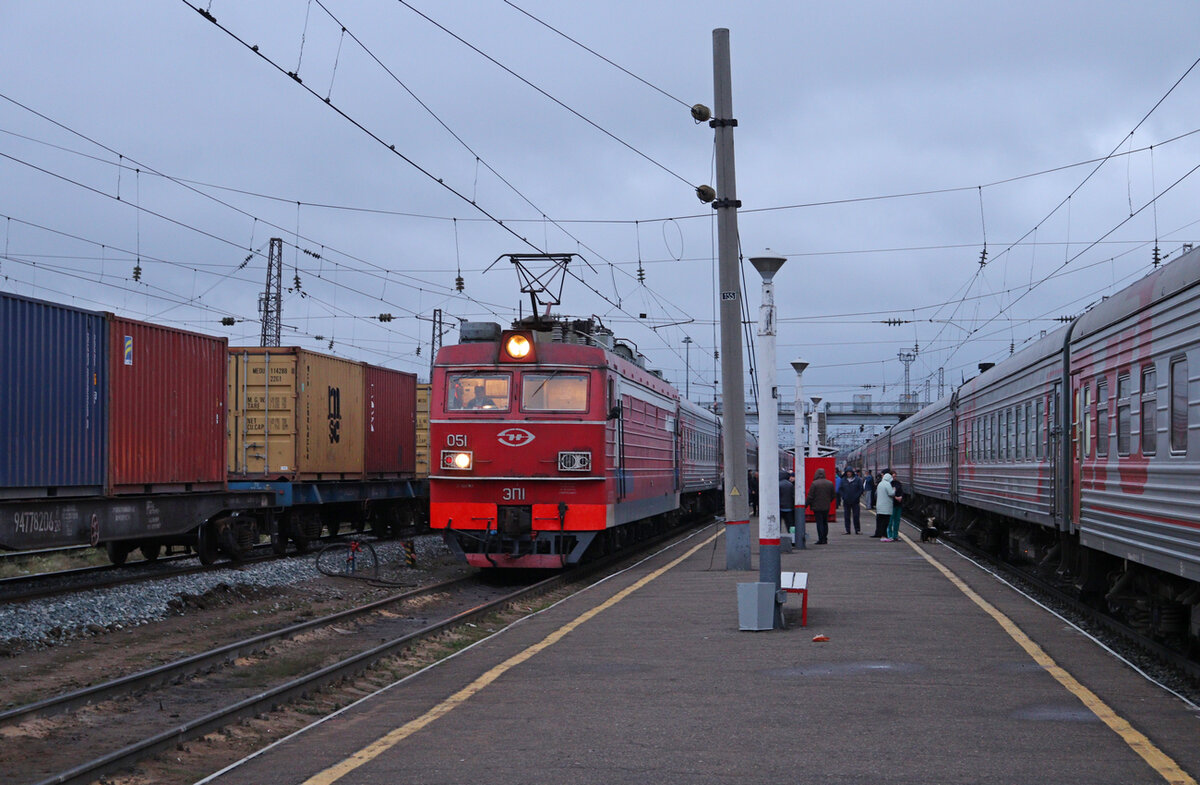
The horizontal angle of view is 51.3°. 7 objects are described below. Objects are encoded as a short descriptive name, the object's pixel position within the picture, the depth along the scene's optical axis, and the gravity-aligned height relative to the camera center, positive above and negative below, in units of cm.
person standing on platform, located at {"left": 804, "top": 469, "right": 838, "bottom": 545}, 2461 -95
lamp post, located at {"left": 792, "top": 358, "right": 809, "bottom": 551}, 2288 -16
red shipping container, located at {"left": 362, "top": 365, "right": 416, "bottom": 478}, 2558 +72
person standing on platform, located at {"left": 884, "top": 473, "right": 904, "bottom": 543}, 2564 -120
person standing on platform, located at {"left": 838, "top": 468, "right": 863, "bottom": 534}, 2855 -92
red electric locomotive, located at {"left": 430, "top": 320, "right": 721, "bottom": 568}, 1689 +12
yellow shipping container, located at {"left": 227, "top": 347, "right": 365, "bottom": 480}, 2162 +74
